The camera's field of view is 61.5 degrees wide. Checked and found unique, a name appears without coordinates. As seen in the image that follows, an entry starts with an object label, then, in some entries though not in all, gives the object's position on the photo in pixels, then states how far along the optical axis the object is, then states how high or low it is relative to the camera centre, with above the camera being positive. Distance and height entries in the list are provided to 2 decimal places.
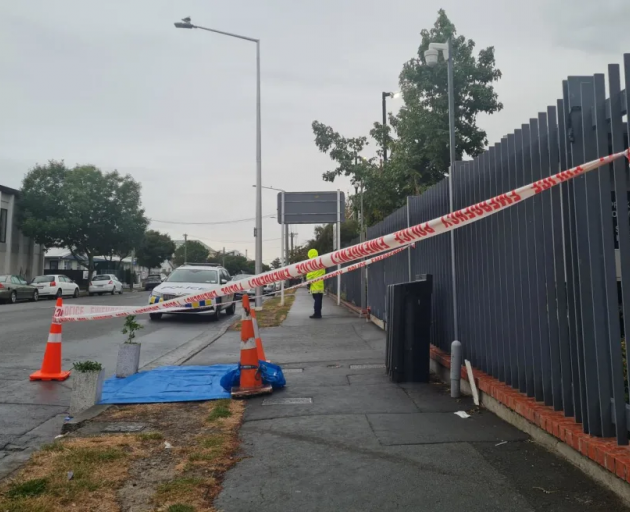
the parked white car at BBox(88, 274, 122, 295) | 37.16 +0.60
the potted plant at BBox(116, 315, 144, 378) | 7.21 -0.89
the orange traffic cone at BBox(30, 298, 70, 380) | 7.08 -0.89
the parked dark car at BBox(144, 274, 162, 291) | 52.91 +1.01
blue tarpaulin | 6.02 -1.16
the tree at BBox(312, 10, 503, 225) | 18.50 +5.93
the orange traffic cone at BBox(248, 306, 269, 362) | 6.48 -0.67
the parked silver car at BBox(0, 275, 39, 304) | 25.12 +0.22
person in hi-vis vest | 14.91 -0.07
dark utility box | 6.46 -0.52
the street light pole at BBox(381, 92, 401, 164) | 21.06 +7.27
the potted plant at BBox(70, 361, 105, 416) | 5.52 -0.98
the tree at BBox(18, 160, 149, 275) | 37.75 +6.26
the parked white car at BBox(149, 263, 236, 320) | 15.17 +0.24
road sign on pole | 19.00 +3.06
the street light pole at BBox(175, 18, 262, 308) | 20.96 +4.95
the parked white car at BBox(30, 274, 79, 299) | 29.75 +0.49
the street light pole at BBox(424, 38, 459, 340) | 6.35 +2.99
